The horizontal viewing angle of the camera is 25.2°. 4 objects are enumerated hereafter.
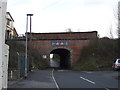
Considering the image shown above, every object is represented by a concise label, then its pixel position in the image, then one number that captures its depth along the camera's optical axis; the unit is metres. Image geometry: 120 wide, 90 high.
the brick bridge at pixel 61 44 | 58.09
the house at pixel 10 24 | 81.33
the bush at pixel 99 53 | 52.69
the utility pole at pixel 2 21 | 4.78
